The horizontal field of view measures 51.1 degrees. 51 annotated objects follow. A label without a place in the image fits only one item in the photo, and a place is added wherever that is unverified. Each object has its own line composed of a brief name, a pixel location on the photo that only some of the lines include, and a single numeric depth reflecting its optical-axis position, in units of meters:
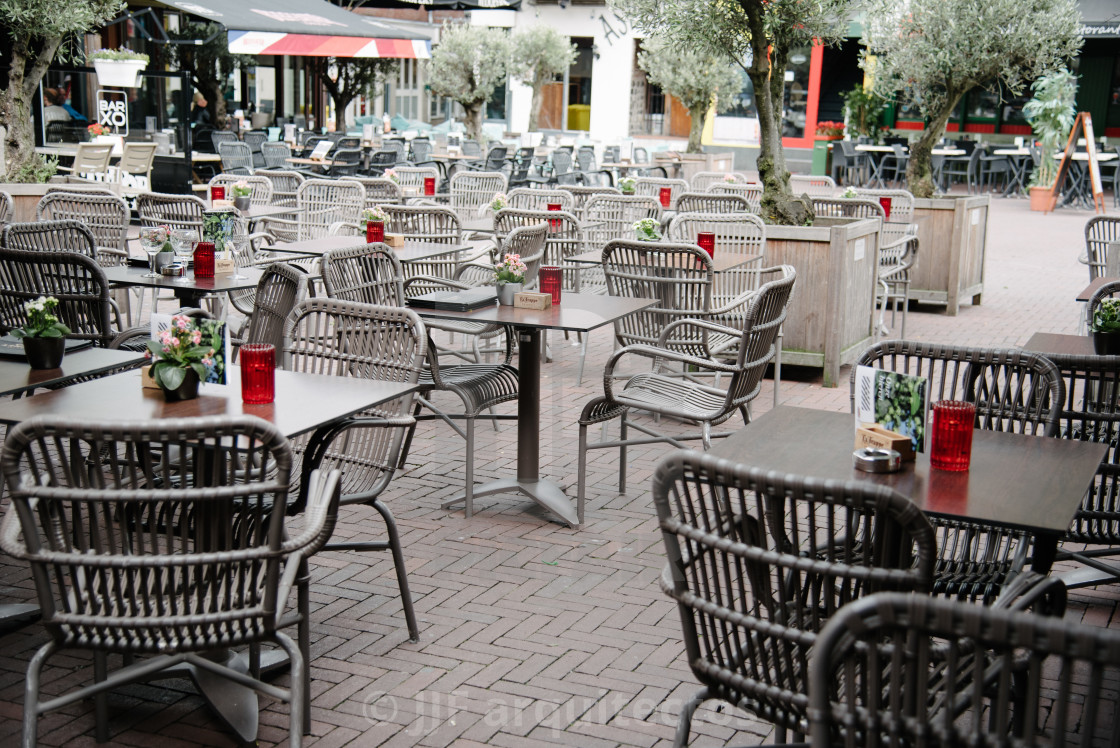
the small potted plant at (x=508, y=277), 4.67
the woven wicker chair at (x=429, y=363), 4.54
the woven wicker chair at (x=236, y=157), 12.85
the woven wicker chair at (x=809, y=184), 11.60
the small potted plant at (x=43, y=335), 3.29
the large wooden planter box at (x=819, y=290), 7.04
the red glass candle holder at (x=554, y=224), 7.19
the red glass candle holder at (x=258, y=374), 2.99
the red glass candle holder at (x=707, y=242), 5.88
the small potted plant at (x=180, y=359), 2.97
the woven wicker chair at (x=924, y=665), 1.48
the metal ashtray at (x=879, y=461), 2.69
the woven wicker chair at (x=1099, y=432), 3.29
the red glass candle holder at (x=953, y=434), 2.70
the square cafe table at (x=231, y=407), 2.86
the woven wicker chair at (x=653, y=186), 10.34
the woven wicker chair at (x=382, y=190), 8.85
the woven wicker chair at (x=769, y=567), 2.02
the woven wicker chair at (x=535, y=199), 8.41
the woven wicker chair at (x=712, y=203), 8.08
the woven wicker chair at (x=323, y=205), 8.33
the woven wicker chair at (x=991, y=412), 2.83
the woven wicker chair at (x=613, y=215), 8.11
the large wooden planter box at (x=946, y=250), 9.42
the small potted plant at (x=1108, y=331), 4.07
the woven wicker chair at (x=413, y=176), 10.65
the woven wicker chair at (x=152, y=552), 2.25
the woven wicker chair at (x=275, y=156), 14.00
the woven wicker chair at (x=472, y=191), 9.50
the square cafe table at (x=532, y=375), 4.42
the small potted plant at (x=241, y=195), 7.52
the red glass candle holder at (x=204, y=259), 5.21
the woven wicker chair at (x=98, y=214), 6.75
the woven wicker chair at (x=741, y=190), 9.76
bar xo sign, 12.92
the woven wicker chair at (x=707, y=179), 10.75
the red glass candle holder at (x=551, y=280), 4.73
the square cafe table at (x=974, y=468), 2.46
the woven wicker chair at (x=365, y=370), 3.33
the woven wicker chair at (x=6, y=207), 6.84
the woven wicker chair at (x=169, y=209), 6.48
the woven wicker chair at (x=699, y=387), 4.36
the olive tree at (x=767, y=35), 7.61
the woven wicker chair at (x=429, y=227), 6.67
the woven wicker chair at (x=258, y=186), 8.99
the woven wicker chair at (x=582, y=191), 9.27
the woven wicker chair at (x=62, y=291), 4.59
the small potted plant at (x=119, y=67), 12.20
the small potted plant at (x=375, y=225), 6.15
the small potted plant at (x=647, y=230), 6.13
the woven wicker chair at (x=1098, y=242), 6.80
